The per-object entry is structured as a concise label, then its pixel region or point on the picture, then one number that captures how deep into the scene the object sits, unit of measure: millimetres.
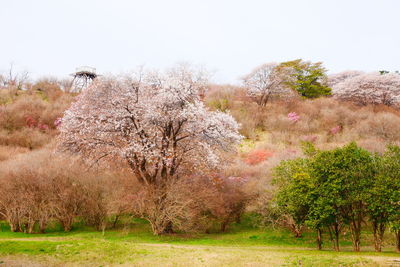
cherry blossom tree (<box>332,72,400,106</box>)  53969
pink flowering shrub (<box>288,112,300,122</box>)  46812
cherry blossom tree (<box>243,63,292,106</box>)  53562
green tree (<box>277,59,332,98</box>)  58469
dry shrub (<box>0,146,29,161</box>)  34084
